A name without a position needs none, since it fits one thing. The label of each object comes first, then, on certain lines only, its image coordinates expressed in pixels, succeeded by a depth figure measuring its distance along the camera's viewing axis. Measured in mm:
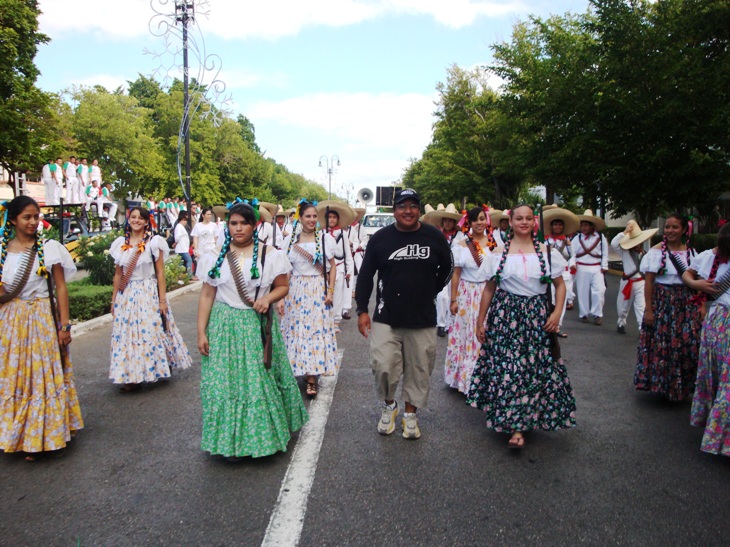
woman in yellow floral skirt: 4430
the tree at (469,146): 32750
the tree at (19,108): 24625
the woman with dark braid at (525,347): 4559
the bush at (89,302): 9828
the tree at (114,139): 35969
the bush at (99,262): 11992
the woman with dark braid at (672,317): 5621
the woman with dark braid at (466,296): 5965
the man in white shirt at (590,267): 10406
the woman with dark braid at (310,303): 6121
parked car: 22922
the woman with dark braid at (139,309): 6098
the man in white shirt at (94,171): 23016
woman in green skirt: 4227
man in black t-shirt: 4637
